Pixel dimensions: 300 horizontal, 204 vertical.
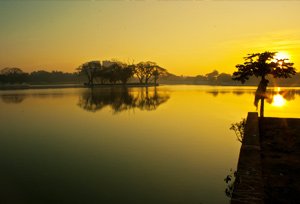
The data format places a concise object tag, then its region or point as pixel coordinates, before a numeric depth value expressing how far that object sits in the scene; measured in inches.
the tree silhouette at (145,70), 6476.4
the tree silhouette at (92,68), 5334.6
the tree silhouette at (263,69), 715.4
